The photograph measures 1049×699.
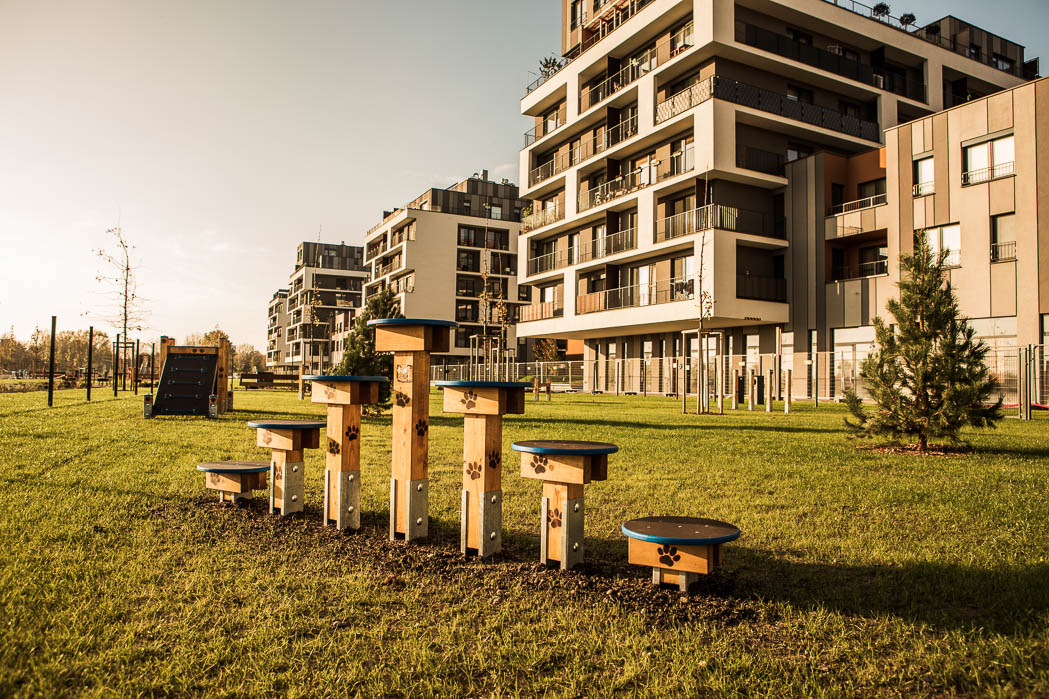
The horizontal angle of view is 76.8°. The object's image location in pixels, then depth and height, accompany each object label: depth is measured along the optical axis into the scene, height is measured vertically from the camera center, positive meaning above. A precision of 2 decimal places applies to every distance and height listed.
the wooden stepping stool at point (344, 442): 5.47 -0.61
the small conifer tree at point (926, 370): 9.62 +0.06
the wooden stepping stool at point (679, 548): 4.01 -1.10
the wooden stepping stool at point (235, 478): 6.26 -1.05
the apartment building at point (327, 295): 99.75 +12.22
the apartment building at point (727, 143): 32.44 +12.45
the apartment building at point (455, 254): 70.81 +12.92
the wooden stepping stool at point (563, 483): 4.38 -0.75
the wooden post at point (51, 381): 17.53 -0.35
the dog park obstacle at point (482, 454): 4.73 -0.60
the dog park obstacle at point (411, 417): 5.06 -0.36
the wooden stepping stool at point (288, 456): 5.91 -0.78
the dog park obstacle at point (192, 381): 16.48 -0.31
